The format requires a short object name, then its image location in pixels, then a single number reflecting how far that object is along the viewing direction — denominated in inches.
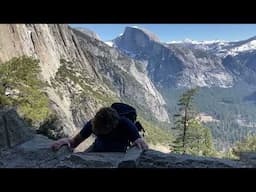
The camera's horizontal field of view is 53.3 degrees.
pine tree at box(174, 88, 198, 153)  925.7
